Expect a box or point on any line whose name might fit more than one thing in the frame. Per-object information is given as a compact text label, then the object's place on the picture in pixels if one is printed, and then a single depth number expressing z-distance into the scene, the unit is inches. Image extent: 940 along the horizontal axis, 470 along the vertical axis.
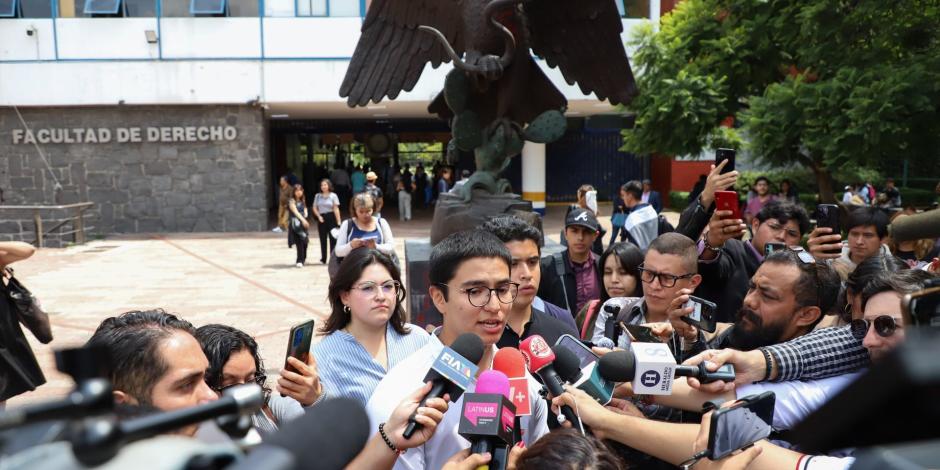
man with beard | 110.0
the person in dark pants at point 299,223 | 472.4
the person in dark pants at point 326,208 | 460.4
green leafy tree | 343.9
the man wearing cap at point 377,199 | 297.8
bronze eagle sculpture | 218.1
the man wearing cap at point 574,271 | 187.6
